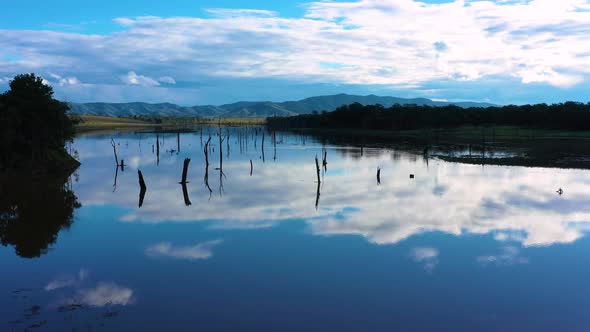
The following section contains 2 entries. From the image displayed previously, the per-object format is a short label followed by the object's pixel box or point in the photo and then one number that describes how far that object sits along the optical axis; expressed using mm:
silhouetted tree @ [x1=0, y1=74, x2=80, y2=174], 43688
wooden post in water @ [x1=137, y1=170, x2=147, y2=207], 36906
